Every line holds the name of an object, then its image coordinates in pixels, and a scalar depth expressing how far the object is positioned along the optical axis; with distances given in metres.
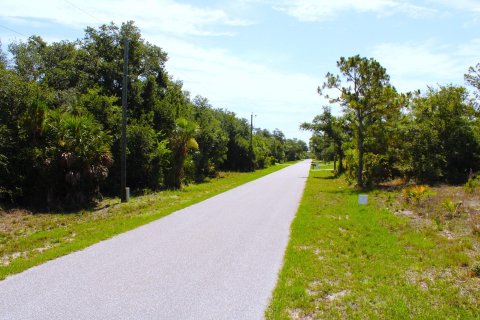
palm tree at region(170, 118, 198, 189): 23.45
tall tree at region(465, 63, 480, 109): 30.50
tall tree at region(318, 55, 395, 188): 22.55
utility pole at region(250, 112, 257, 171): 49.49
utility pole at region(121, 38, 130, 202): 16.72
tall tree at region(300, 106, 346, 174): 36.03
